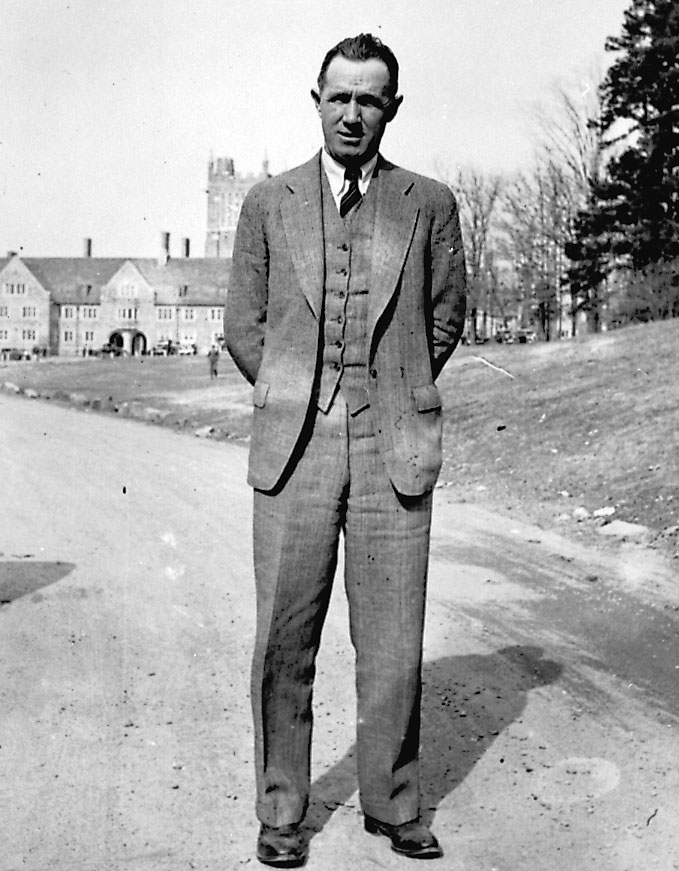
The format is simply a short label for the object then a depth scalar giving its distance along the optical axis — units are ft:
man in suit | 10.76
